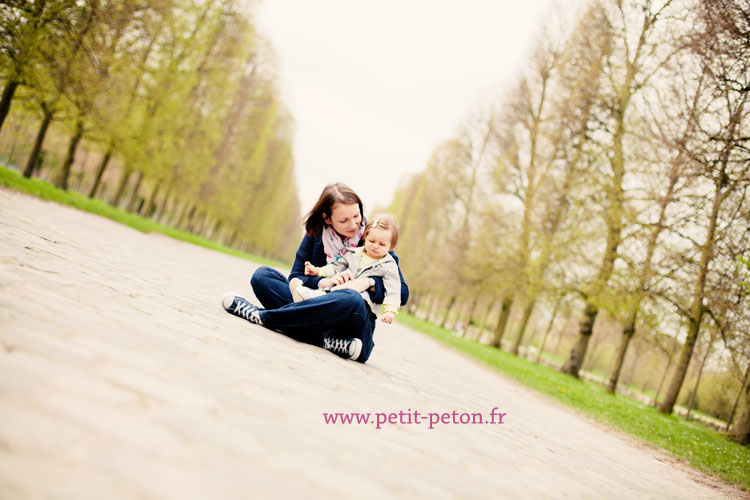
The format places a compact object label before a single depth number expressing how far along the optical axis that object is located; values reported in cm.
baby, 360
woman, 352
